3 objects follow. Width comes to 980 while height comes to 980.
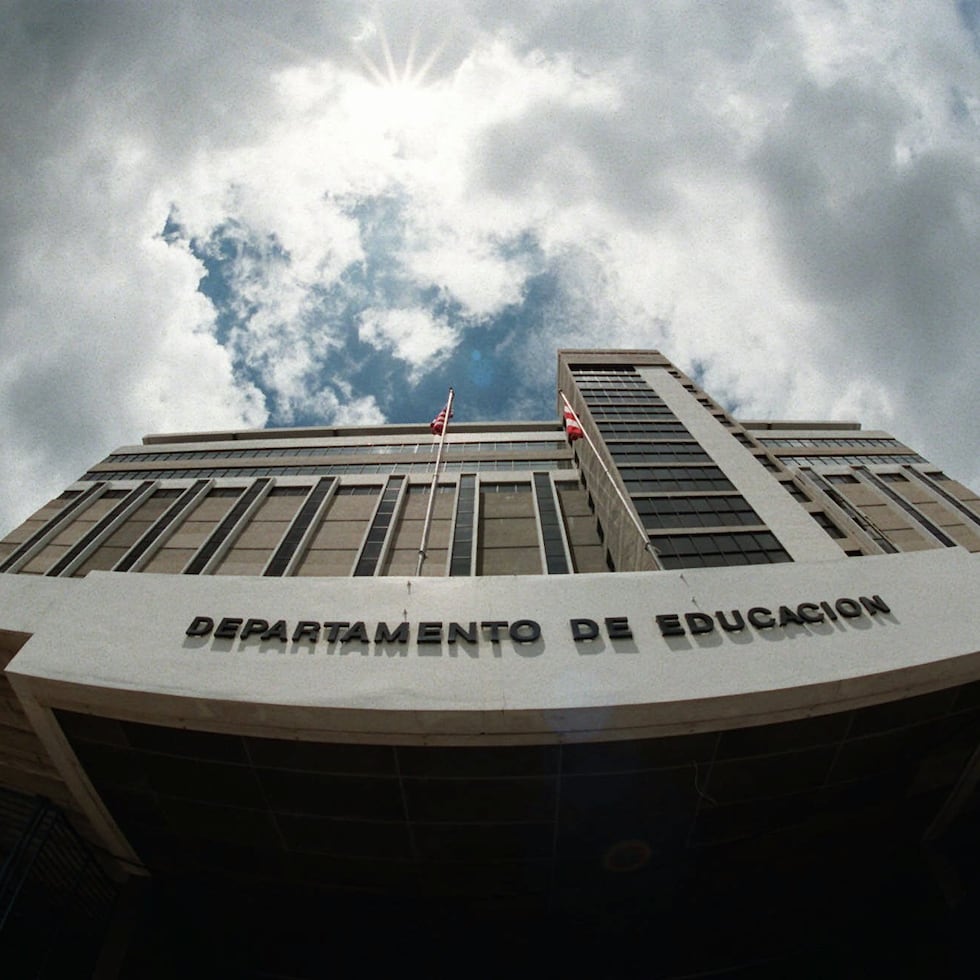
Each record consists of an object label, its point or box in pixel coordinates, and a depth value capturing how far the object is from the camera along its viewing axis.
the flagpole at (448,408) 18.80
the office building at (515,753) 8.57
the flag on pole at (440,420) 20.26
